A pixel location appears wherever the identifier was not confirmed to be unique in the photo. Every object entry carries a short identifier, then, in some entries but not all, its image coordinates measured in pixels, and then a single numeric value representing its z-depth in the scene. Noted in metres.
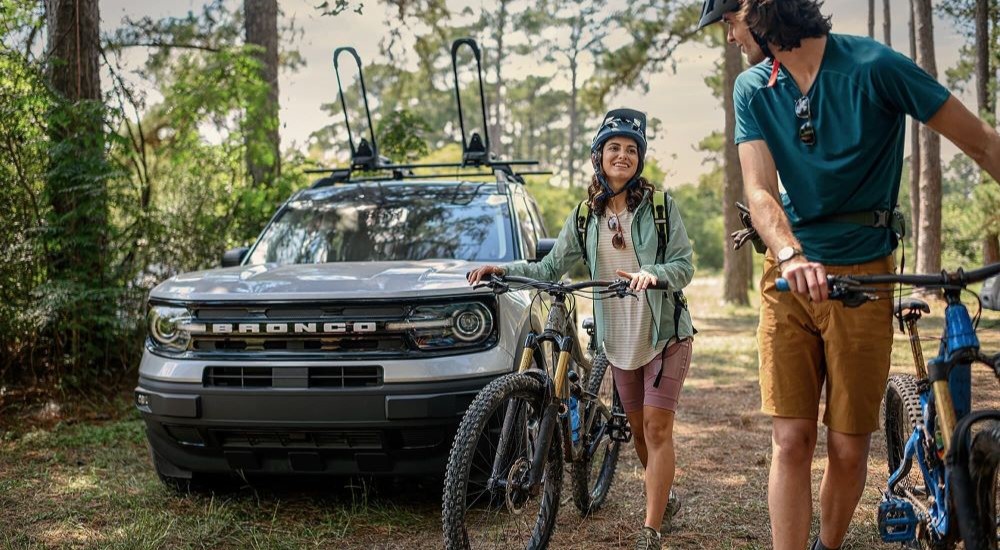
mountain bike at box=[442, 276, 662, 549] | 3.47
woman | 3.91
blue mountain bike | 2.48
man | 2.84
